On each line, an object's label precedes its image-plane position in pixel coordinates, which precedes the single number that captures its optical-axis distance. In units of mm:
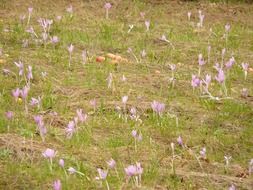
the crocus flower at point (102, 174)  7438
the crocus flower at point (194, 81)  11118
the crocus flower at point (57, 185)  6952
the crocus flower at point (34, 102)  10158
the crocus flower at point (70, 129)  9161
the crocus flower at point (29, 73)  11242
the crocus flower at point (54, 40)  14300
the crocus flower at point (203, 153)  8610
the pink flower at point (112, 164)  7777
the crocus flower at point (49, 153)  7933
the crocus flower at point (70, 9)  19145
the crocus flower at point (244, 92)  12076
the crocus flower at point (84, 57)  13922
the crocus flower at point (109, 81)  11803
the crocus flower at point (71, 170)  7623
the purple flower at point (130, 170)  7431
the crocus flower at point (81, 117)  9525
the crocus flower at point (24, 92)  9845
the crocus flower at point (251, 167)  8292
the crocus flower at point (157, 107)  9876
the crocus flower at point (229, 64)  12175
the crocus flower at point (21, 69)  11496
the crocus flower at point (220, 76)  10746
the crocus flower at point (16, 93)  9812
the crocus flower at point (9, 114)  9712
